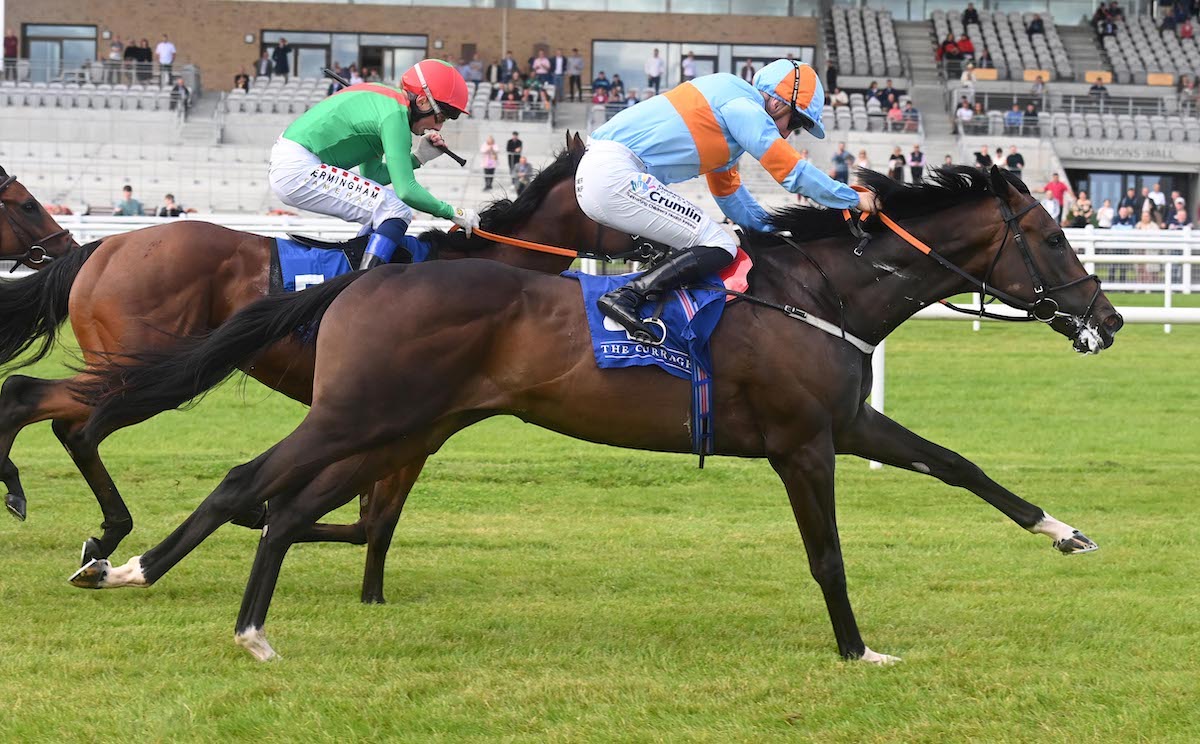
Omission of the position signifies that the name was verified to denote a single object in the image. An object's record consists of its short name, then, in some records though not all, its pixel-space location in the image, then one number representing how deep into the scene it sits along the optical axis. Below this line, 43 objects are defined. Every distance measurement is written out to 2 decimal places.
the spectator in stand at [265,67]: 33.59
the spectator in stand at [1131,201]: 24.97
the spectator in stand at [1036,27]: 36.28
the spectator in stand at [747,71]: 32.89
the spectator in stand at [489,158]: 24.88
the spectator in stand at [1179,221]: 22.15
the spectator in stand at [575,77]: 32.94
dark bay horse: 4.88
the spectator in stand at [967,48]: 33.97
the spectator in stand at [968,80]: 31.74
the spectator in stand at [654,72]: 33.56
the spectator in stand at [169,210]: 19.83
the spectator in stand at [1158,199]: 23.30
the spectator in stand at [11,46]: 34.31
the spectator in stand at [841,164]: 24.06
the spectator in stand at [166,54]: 32.28
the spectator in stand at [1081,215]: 21.42
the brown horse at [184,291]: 6.16
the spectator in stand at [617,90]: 31.22
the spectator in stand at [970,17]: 36.44
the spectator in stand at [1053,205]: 21.99
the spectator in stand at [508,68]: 33.03
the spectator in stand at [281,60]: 33.53
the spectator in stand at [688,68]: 33.59
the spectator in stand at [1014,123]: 29.80
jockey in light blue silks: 5.15
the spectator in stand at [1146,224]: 20.55
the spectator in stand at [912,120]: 29.73
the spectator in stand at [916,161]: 25.28
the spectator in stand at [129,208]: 20.58
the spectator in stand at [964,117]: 29.39
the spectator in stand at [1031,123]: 29.73
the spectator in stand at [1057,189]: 23.44
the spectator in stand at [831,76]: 32.66
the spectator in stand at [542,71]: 33.44
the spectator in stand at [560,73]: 32.84
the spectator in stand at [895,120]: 29.67
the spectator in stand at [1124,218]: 22.97
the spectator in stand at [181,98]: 30.20
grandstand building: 28.56
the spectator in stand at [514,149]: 24.54
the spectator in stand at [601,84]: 32.56
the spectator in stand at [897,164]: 21.58
